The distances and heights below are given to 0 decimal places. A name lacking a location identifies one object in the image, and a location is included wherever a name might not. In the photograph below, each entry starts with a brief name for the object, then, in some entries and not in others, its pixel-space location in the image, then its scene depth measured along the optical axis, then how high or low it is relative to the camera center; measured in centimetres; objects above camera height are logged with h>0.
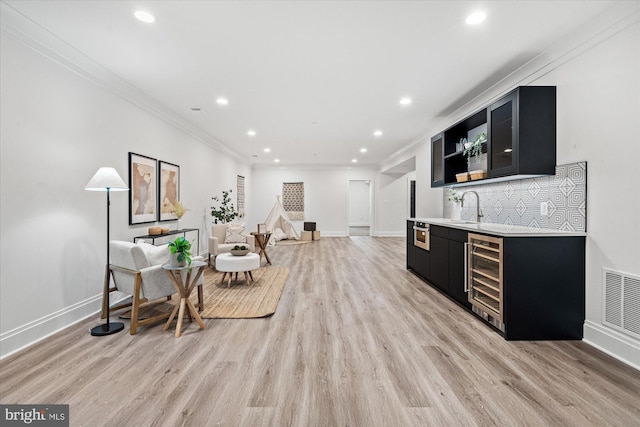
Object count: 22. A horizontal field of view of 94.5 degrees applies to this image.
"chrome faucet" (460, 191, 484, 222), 421 +4
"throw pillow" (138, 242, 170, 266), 304 -45
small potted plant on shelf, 374 +87
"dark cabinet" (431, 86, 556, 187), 286 +83
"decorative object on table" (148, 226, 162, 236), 413 -28
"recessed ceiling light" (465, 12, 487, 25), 234 +158
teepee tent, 956 -30
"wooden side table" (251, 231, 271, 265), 609 -56
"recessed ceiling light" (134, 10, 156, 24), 233 +156
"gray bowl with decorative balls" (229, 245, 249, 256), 442 -59
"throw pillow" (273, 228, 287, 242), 959 -73
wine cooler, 275 -65
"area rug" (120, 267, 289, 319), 328 -112
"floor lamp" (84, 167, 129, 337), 278 +24
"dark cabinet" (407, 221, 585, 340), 261 -65
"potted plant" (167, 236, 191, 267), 286 -41
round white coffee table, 423 -75
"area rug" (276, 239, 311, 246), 905 -95
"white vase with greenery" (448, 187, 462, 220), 481 +17
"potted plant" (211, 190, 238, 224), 680 -1
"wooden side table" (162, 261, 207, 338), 286 -75
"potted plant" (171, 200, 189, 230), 493 +3
